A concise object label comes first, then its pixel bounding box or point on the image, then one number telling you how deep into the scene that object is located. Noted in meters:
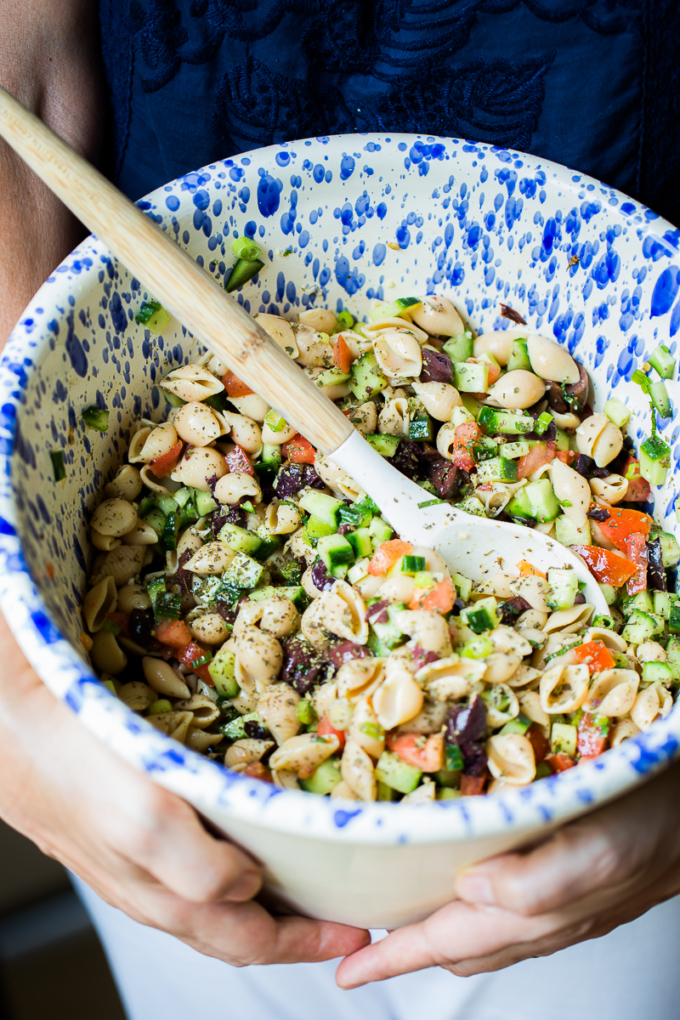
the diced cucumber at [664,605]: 0.62
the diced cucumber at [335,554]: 0.61
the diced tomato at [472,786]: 0.57
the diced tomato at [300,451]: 0.65
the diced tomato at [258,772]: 0.56
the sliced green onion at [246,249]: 0.64
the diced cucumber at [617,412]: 0.65
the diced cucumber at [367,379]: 0.66
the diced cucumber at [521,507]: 0.64
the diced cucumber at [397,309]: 0.66
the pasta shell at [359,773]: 0.56
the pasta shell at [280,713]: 0.58
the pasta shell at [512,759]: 0.56
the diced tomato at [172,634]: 0.61
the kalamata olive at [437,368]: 0.66
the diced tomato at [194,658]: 0.61
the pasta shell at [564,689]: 0.58
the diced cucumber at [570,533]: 0.63
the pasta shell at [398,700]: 0.56
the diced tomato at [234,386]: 0.65
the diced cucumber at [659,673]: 0.59
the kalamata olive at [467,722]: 0.56
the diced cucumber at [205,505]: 0.64
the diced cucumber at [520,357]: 0.66
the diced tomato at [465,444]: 0.64
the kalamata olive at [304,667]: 0.60
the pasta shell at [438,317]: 0.66
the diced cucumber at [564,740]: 0.58
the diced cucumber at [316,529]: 0.63
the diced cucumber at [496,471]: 0.64
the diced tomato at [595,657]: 0.59
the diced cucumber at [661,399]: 0.63
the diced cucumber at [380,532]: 0.63
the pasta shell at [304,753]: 0.56
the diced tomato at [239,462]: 0.64
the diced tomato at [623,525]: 0.63
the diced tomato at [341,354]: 0.66
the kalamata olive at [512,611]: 0.61
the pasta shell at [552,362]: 0.65
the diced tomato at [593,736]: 0.57
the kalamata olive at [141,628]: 0.61
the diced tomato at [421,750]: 0.56
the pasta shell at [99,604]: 0.59
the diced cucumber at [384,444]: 0.64
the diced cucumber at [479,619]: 0.59
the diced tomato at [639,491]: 0.64
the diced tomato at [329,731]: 0.58
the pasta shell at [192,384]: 0.64
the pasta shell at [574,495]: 0.63
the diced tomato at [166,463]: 0.64
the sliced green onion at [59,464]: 0.58
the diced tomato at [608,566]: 0.62
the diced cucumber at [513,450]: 0.64
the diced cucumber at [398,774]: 0.56
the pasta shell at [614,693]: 0.58
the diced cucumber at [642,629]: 0.60
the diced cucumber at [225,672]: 0.61
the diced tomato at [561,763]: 0.58
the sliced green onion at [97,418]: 0.61
